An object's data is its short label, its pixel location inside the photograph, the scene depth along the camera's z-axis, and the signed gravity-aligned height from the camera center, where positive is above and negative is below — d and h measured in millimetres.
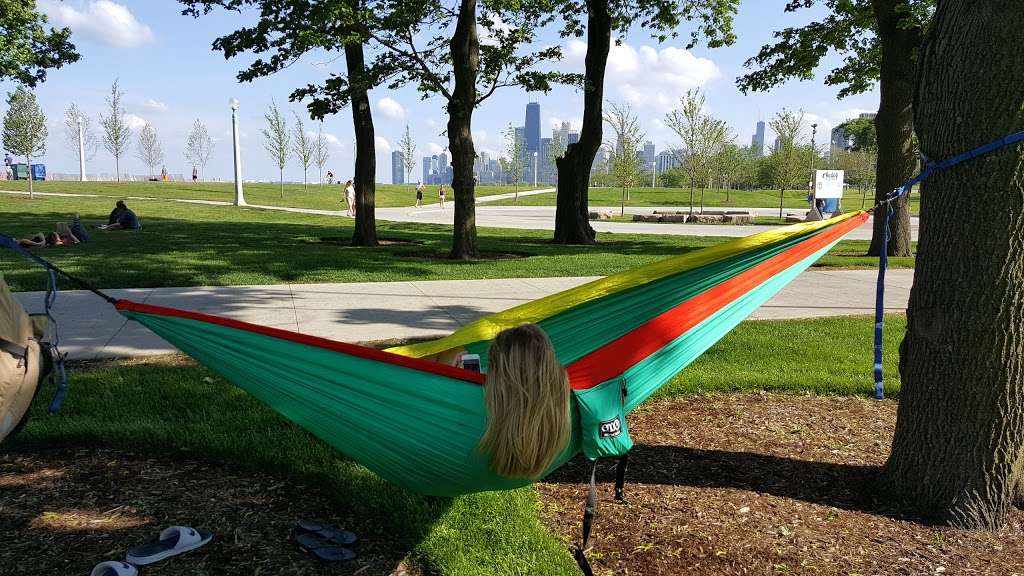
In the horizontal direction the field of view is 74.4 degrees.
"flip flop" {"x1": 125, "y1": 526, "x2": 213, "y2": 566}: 2602 -1330
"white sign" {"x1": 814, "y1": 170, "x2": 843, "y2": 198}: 18094 +899
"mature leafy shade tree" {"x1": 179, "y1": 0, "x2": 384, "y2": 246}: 10141 +2736
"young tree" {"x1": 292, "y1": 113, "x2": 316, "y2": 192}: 44062 +4146
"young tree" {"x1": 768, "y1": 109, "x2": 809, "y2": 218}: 29859 +2892
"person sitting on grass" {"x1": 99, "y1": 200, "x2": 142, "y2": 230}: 16094 -313
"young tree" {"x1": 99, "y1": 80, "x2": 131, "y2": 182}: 48562 +5666
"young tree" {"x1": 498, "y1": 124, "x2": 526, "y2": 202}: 47844 +3881
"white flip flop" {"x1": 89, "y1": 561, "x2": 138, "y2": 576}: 2467 -1316
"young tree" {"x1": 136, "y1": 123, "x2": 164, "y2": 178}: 64312 +6030
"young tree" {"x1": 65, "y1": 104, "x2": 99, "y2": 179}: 55406 +5798
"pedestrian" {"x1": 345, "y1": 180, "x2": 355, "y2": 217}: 25128 +536
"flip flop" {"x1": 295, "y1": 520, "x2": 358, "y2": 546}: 2770 -1332
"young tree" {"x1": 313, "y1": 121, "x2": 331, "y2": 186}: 52581 +4194
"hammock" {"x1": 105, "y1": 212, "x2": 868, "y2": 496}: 2250 -566
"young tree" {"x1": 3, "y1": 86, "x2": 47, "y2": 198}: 29766 +3323
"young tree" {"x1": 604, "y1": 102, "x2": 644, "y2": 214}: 30359 +2702
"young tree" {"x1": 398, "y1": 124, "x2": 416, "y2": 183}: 47250 +3926
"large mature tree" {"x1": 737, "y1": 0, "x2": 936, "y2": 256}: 11500 +3143
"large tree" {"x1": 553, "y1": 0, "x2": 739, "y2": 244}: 15055 +3042
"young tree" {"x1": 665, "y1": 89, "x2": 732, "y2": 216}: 27828 +3254
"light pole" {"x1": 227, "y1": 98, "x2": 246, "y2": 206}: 27875 +1909
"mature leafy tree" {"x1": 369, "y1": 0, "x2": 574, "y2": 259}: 11305 +2591
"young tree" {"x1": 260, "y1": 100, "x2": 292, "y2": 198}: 41844 +4339
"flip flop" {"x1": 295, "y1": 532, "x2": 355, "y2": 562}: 2658 -1347
